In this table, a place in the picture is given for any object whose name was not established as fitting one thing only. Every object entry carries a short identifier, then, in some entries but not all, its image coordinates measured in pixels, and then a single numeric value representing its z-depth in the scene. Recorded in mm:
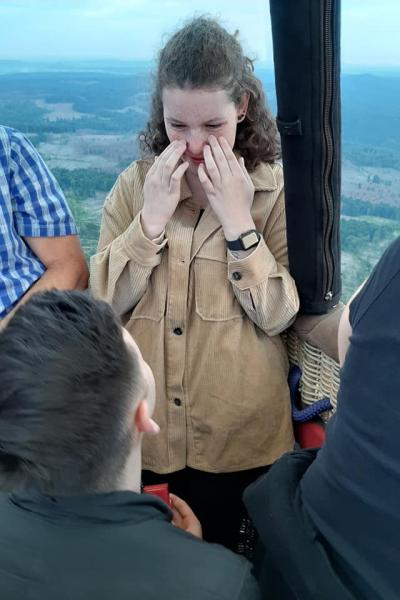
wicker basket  1479
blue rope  1523
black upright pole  1176
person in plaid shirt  1686
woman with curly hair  1384
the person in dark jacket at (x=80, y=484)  870
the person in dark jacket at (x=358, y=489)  878
